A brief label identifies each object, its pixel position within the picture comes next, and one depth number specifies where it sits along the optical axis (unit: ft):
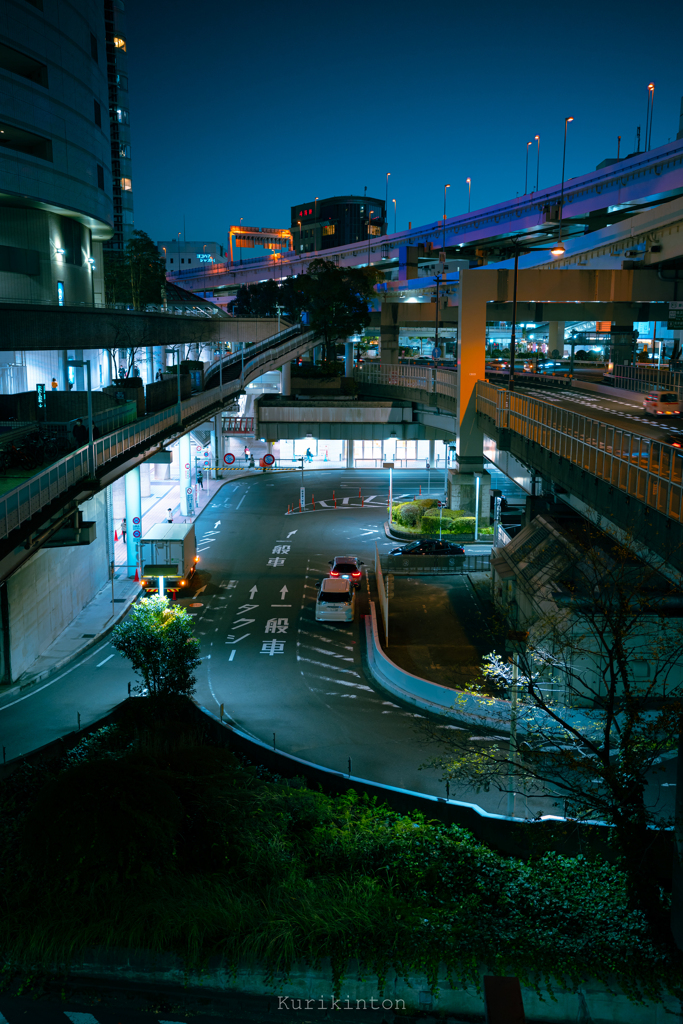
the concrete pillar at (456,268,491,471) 108.06
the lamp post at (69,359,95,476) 73.51
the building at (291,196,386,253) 647.97
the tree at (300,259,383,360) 199.31
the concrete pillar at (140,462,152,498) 151.33
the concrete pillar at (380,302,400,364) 194.70
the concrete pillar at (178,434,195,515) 148.95
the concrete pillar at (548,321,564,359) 294.66
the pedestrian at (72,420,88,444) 85.35
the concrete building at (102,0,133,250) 362.33
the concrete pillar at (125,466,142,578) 103.05
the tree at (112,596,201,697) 59.67
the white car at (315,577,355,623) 86.58
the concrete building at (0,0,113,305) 109.60
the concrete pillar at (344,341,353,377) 204.33
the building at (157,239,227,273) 620.08
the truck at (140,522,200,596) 95.09
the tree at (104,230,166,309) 204.95
